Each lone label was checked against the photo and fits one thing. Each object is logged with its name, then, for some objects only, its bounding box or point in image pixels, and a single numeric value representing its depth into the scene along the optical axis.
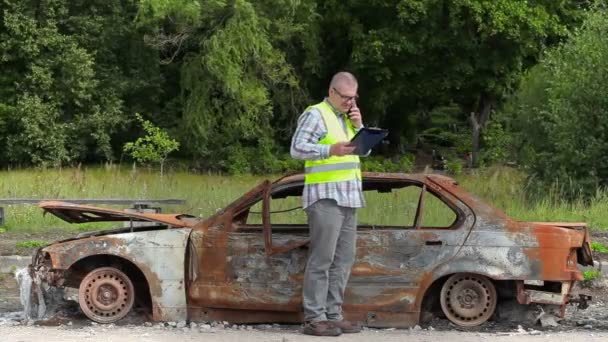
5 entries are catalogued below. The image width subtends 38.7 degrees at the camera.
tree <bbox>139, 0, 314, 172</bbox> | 32.01
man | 7.01
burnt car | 7.35
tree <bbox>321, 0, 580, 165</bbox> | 35.16
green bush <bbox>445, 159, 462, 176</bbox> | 34.24
